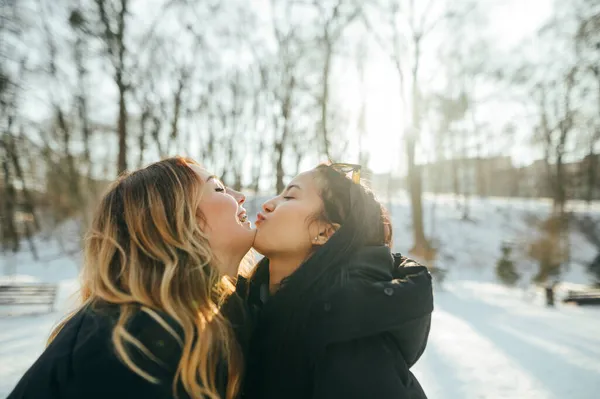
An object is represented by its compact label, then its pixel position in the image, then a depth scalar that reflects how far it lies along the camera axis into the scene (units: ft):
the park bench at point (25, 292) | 26.59
